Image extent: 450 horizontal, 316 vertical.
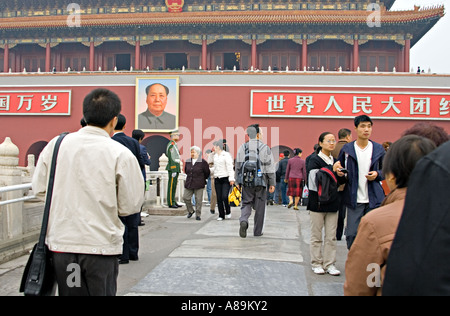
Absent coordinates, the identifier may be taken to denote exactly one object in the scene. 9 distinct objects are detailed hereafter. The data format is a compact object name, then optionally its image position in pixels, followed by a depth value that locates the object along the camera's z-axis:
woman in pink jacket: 9.12
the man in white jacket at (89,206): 1.92
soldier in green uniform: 7.38
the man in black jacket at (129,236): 4.05
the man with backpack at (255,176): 5.37
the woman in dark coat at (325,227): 3.81
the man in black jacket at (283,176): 10.25
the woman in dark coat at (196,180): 7.23
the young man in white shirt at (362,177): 3.75
